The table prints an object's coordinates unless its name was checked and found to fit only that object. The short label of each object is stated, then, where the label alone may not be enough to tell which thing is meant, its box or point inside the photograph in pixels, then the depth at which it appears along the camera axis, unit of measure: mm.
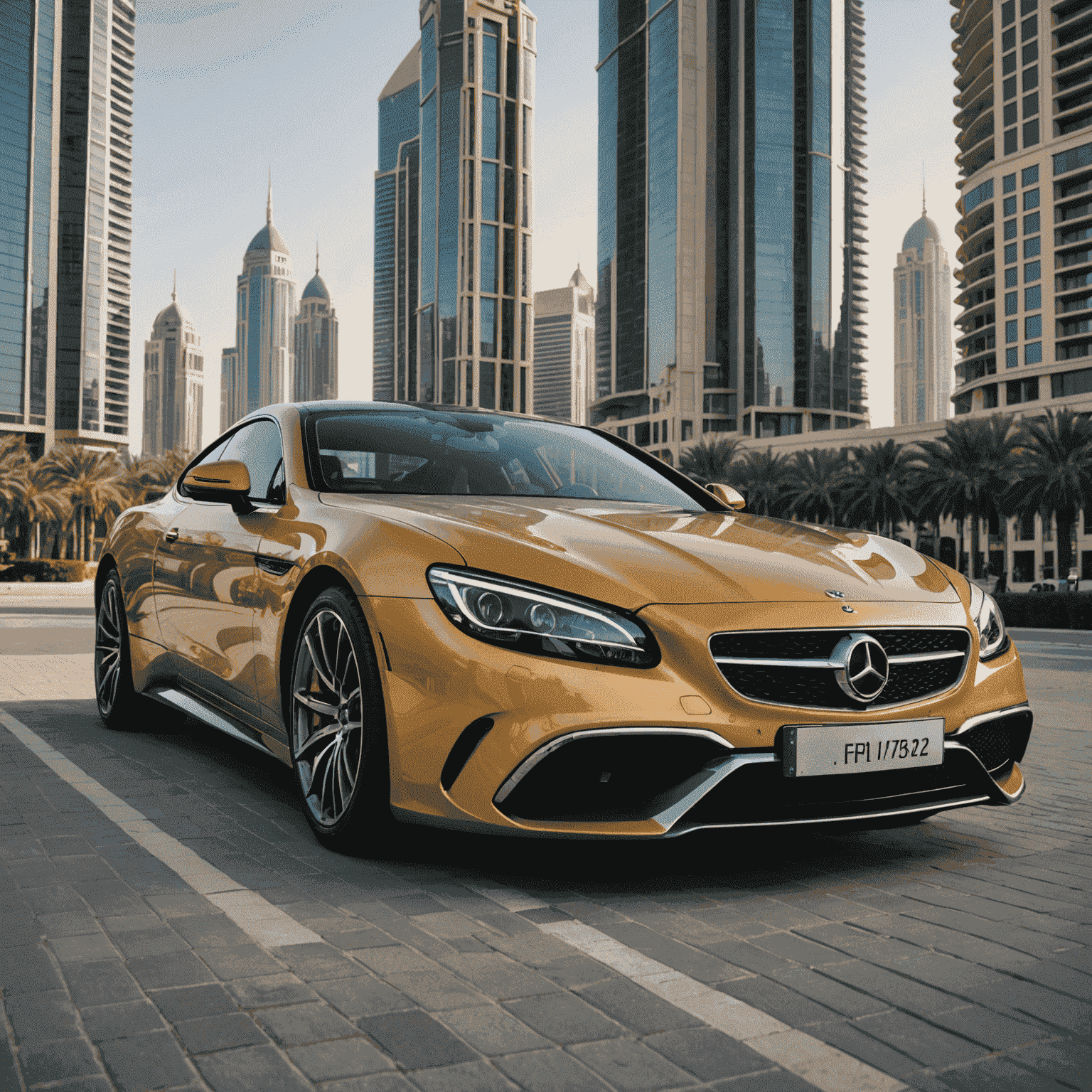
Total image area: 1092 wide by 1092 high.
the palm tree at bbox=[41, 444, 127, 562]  56406
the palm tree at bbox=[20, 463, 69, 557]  50312
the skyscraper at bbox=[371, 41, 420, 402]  195500
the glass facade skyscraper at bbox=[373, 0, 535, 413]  159875
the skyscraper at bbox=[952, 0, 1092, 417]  84312
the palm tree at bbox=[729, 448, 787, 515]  65438
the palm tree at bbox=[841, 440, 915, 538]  55250
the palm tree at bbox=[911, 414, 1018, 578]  46938
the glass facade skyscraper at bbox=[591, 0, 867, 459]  123125
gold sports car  2809
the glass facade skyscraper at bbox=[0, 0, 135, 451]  117438
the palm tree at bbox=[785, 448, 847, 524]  62219
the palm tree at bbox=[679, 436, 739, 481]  69000
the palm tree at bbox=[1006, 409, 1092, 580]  40625
